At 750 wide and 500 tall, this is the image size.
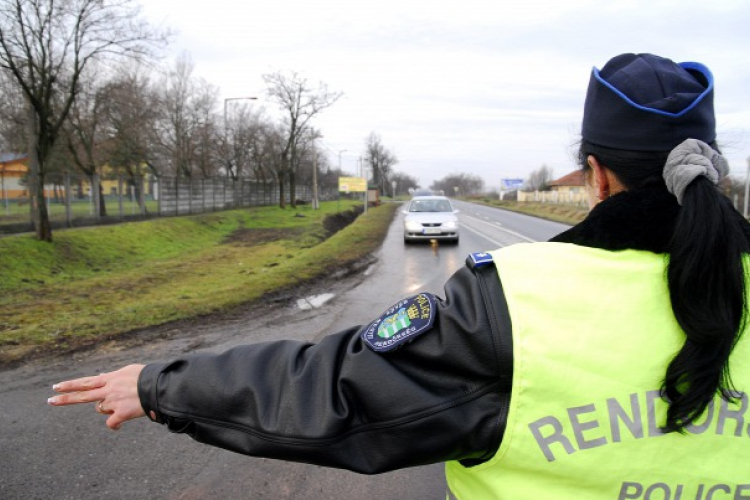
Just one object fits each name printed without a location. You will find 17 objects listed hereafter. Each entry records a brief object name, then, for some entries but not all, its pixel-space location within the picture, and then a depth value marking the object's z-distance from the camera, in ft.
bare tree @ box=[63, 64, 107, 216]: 84.17
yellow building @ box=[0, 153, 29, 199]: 88.77
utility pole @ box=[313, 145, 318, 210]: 162.70
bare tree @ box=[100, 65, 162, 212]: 82.84
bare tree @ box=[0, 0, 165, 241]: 40.19
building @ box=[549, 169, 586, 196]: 311.52
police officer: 3.45
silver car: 59.67
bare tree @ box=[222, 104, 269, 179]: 155.63
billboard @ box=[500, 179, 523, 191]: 266.98
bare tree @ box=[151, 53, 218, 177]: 126.82
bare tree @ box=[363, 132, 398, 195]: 318.57
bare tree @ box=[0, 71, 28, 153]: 43.70
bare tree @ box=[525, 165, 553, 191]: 391.24
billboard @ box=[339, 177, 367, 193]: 170.71
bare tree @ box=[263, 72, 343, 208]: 143.84
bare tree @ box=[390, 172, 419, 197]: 425.85
